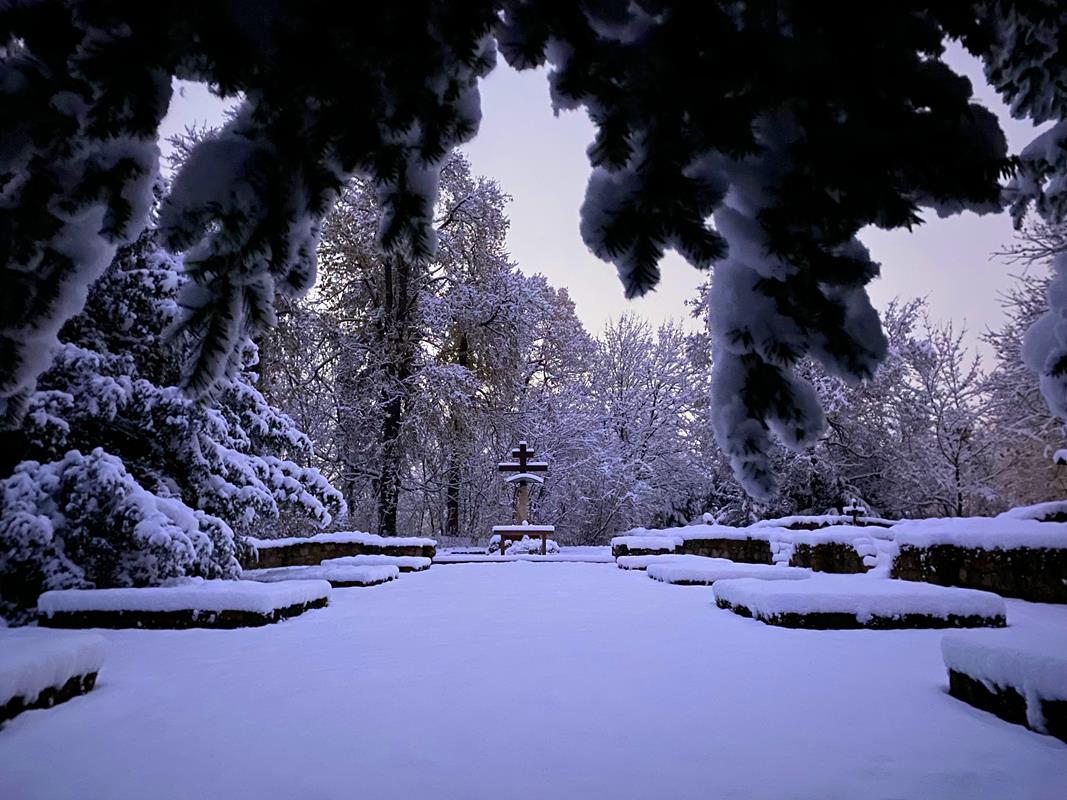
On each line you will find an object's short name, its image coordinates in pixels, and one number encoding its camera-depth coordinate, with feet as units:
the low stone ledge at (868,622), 20.02
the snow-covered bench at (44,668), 11.05
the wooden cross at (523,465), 65.16
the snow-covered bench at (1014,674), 10.13
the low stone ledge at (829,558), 40.88
